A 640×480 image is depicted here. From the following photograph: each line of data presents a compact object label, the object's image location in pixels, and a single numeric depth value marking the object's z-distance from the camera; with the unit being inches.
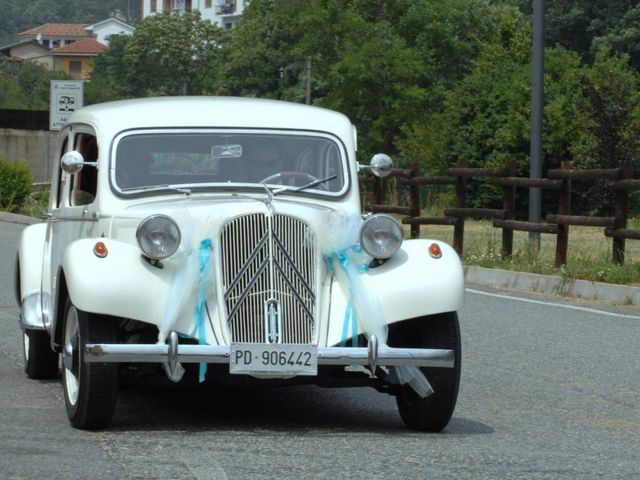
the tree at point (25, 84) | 5767.7
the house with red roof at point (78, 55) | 7736.2
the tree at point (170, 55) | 5123.0
